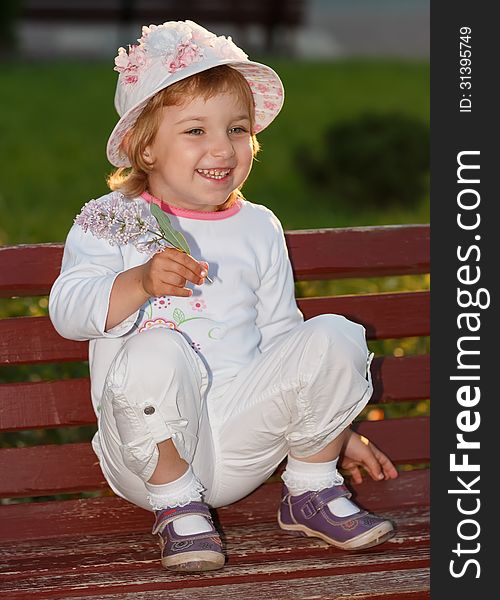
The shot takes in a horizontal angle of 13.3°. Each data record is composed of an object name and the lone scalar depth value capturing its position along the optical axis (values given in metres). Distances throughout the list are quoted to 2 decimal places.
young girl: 4.77
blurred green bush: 15.32
